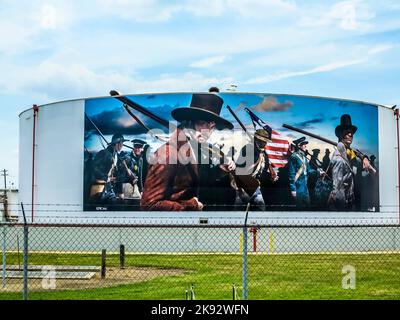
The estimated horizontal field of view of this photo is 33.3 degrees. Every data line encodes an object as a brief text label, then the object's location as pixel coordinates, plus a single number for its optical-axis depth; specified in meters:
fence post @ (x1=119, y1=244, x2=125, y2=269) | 23.49
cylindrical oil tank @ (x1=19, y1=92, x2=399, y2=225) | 37.12
